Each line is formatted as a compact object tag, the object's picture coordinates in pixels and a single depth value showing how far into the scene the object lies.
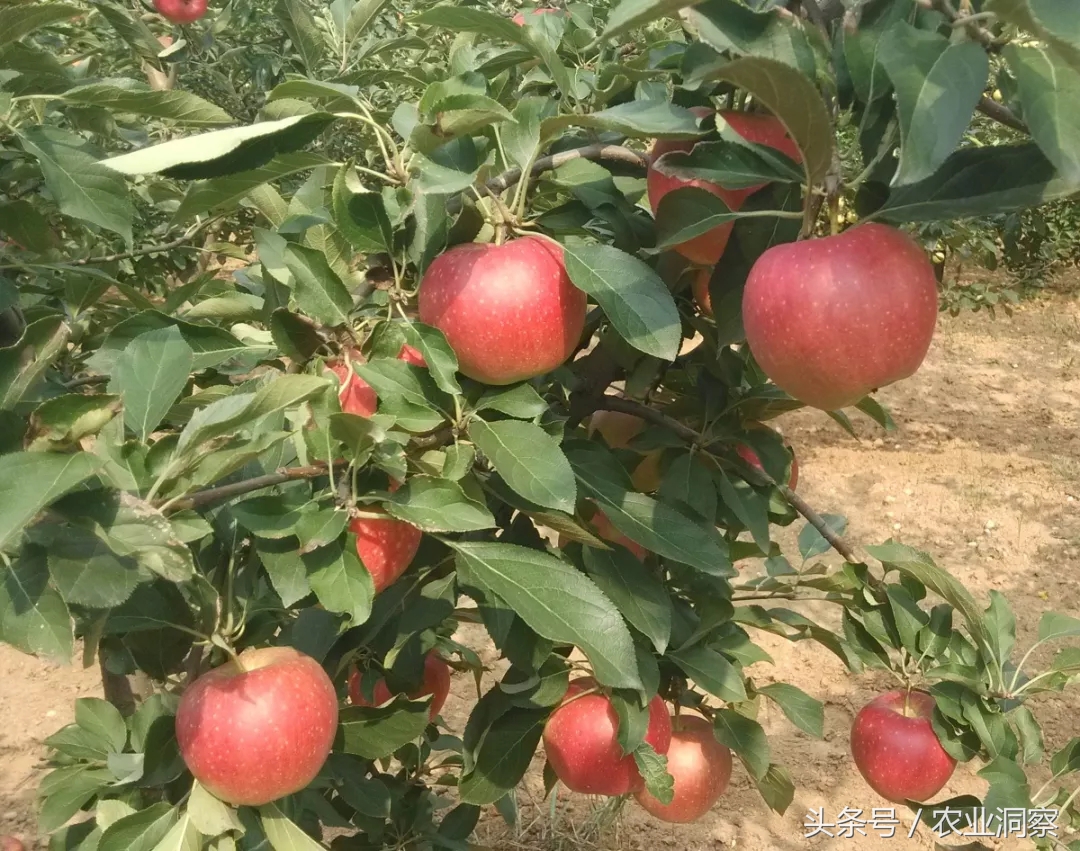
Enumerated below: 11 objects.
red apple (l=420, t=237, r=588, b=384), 0.73
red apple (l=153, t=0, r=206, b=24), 2.43
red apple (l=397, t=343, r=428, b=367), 0.81
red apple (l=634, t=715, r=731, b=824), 1.20
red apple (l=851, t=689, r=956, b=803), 1.18
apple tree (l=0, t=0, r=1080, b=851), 0.62
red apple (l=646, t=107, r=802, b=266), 0.73
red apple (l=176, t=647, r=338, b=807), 0.76
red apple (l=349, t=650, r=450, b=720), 1.30
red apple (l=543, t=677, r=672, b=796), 1.07
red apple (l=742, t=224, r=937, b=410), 0.63
